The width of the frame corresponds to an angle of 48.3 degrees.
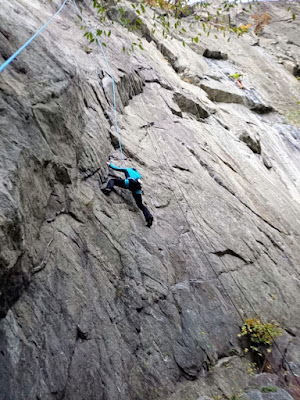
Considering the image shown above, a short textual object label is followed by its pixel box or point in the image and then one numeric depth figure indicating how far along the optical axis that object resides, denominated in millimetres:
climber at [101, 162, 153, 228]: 7750
